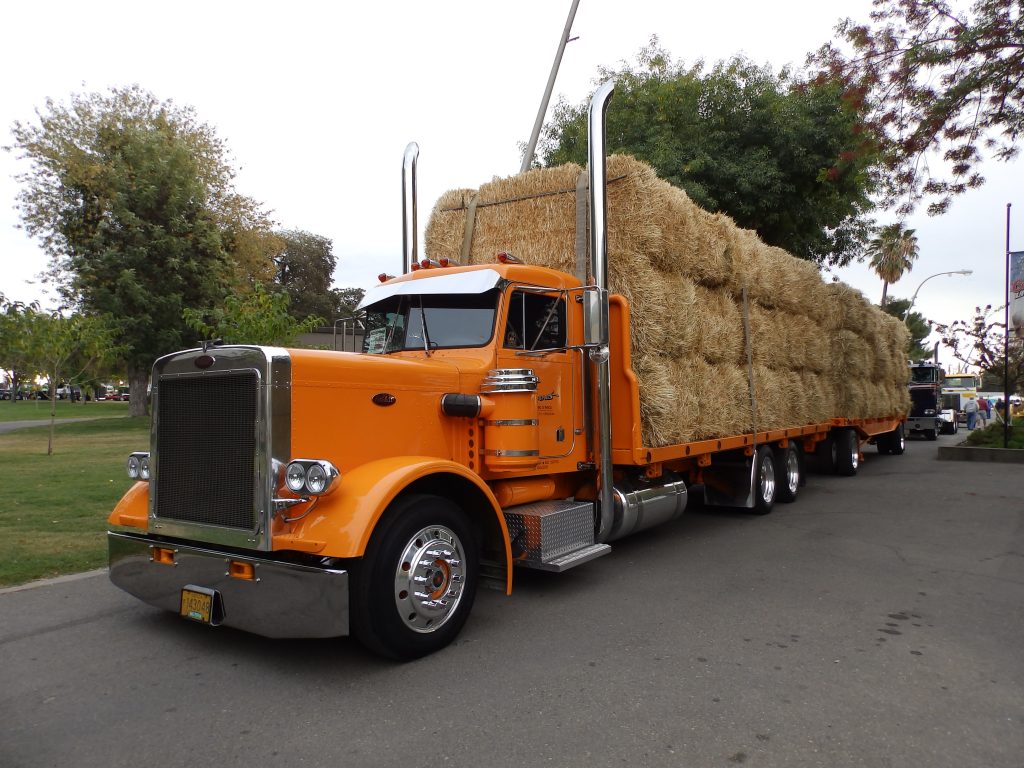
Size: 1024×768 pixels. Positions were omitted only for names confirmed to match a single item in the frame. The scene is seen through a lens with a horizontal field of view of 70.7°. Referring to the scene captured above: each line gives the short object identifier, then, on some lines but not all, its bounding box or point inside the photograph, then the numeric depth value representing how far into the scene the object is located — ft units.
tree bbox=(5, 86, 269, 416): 81.61
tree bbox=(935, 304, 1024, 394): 65.77
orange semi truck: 12.81
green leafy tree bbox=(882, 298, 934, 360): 170.09
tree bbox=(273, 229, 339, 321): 160.04
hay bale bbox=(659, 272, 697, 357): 22.72
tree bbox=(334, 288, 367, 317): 167.60
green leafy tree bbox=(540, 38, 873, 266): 51.75
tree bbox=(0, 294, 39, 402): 54.39
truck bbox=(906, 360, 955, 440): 79.77
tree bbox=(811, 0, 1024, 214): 30.89
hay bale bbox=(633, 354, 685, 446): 21.21
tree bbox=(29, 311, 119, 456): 53.88
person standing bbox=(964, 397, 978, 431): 100.74
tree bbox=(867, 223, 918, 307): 134.65
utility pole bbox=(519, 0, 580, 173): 39.65
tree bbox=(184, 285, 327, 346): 42.14
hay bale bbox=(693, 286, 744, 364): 25.00
